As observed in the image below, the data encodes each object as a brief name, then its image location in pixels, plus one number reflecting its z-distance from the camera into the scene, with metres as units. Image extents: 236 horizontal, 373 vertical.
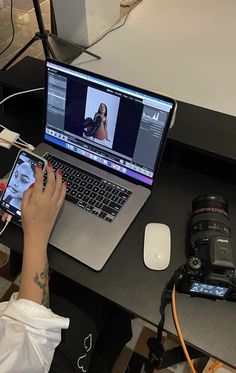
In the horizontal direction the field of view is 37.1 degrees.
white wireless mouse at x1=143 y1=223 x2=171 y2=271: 0.79
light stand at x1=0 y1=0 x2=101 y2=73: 1.49
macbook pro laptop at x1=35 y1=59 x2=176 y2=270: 0.79
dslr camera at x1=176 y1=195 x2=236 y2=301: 0.69
